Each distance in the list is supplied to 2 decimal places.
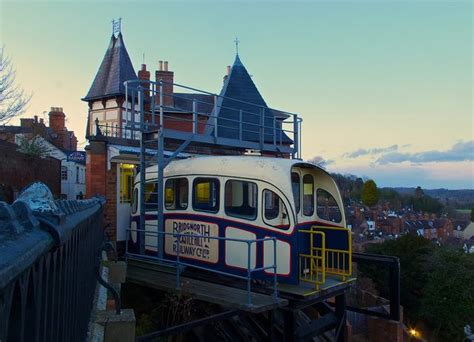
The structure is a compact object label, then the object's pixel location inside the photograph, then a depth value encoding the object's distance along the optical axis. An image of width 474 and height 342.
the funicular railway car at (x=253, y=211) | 8.18
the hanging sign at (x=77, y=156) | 18.31
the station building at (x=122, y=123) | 12.17
